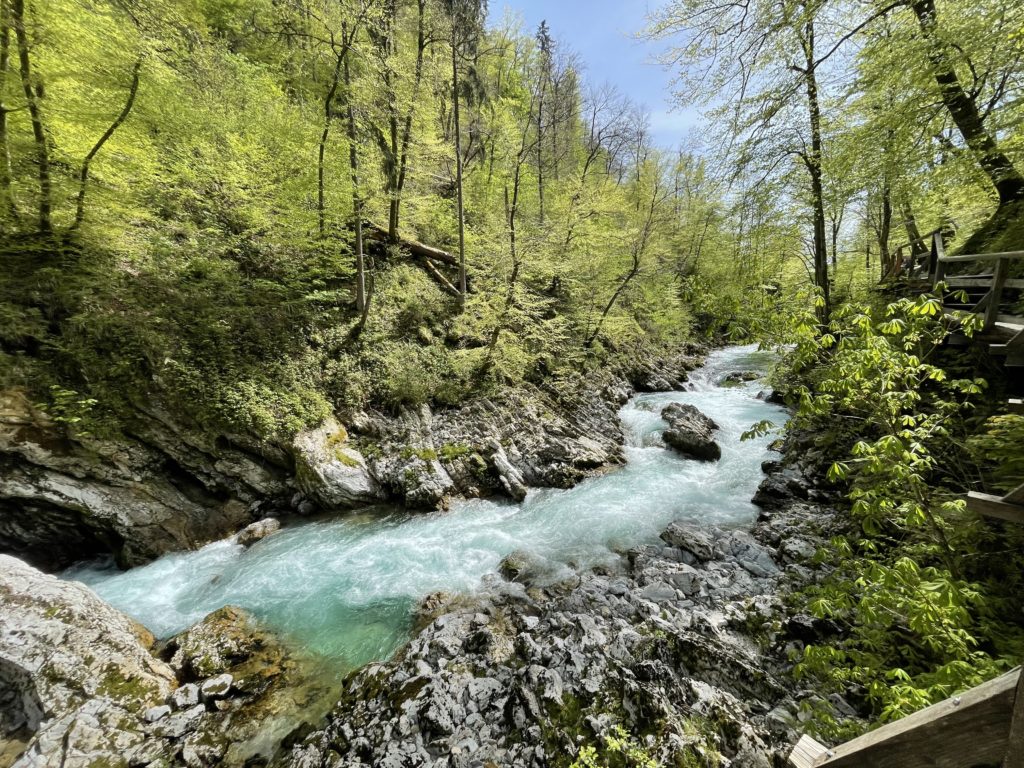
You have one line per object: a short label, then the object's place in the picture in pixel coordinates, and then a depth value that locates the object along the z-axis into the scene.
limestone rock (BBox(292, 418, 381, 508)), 8.68
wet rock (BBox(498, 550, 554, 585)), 6.76
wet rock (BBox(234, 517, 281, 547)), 7.83
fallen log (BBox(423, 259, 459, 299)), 14.69
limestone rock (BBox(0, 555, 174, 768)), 3.81
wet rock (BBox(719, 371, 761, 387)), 17.87
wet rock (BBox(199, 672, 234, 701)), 4.59
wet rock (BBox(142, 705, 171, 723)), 4.25
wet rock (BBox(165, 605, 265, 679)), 4.98
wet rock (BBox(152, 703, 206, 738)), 4.14
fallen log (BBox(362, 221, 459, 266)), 14.20
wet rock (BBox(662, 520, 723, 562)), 6.72
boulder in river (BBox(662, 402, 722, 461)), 11.28
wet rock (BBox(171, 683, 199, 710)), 4.44
